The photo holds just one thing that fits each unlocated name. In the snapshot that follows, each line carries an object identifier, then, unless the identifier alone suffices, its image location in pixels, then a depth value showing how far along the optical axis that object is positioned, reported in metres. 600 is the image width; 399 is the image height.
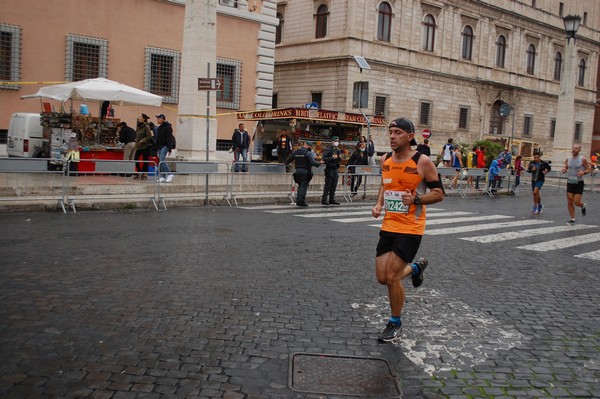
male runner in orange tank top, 5.52
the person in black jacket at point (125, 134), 18.86
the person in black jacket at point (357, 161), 19.12
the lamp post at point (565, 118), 32.88
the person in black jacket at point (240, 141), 23.67
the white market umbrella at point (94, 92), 17.67
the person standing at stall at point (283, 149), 24.24
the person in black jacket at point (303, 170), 16.27
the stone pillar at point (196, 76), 18.20
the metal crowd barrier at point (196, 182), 15.07
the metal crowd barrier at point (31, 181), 12.56
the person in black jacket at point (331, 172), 16.86
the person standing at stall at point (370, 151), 22.27
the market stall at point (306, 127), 25.91
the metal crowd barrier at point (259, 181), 16.56
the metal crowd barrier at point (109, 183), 13.54
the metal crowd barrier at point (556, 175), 27.08
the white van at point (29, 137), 18.73
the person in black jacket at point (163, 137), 17.75
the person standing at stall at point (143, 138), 16.63
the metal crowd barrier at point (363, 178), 18.73
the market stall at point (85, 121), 17.22
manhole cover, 4.34
